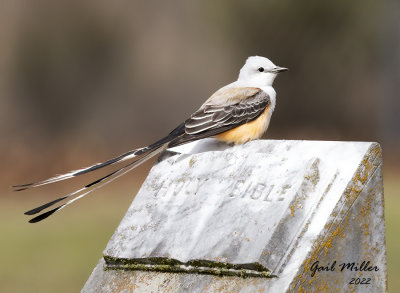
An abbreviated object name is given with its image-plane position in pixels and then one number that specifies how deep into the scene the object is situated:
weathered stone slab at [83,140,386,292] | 11.18
